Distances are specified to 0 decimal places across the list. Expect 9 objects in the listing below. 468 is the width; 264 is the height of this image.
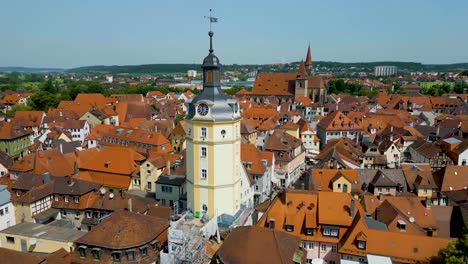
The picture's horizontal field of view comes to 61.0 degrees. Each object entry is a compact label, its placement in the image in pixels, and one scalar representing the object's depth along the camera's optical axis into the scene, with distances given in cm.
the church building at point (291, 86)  14162
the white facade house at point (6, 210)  4294
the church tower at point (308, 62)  15625
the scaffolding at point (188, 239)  3184
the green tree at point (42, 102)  13075
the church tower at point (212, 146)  3791
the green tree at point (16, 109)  12311
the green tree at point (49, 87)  16090
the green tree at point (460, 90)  19632
